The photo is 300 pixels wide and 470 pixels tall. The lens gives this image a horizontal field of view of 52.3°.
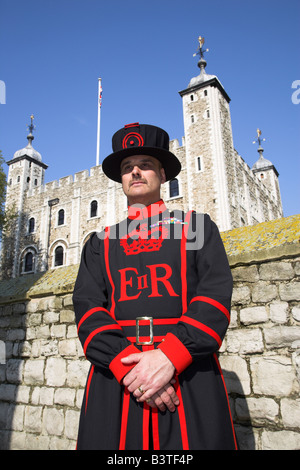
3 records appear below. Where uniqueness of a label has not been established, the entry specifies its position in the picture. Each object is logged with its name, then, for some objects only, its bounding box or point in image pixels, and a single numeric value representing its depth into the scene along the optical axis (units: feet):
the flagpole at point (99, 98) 98.33
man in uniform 4.81
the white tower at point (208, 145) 67.36
